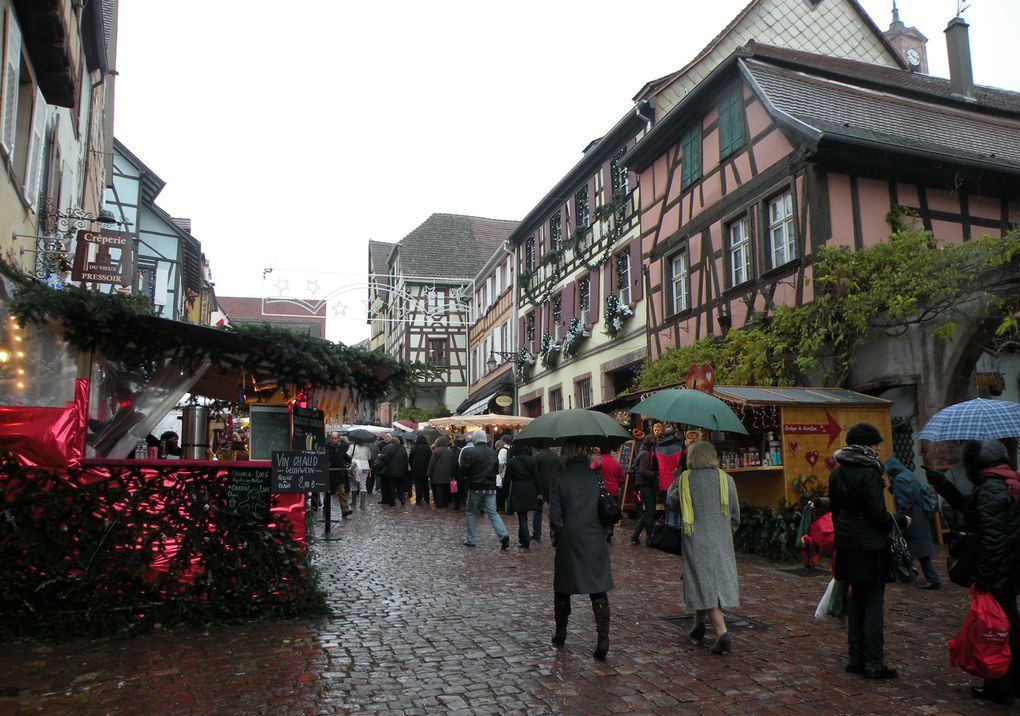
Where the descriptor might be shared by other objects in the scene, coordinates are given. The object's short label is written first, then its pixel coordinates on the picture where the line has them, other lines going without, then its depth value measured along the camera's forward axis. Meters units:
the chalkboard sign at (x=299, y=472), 7.24
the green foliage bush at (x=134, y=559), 6.47
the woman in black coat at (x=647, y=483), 11.93
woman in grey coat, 6.08
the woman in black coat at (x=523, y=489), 11.82
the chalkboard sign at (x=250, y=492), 7.17
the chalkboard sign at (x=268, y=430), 9.55
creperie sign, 10.74
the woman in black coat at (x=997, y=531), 4.68
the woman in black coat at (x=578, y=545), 5.91
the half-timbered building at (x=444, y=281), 41.38
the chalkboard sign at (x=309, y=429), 9.39
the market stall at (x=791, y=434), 11.27
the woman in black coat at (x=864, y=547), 5.34
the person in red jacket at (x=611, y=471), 12.57
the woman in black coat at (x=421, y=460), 18.38
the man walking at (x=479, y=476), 11.92
